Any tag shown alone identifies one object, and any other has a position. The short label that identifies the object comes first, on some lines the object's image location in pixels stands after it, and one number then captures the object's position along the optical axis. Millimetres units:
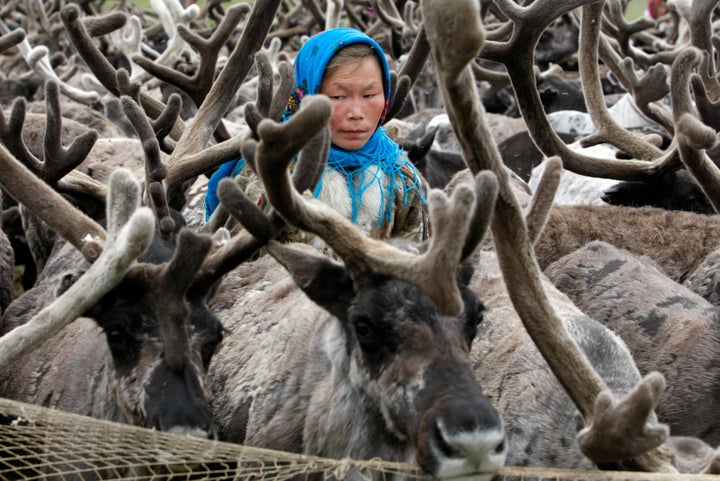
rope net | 2279
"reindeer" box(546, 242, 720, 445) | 3779
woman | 3711
